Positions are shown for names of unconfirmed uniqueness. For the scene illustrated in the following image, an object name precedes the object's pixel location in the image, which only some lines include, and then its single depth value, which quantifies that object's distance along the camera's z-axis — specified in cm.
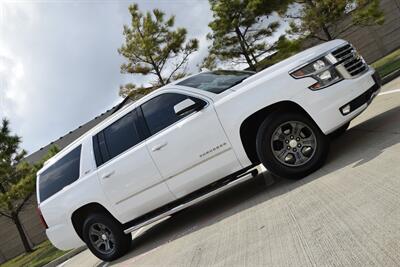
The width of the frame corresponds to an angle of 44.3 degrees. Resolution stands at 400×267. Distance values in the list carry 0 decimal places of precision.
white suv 597
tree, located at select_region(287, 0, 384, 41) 2269
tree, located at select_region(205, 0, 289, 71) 2355
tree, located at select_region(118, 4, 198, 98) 2380
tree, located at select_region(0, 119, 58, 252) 2086
